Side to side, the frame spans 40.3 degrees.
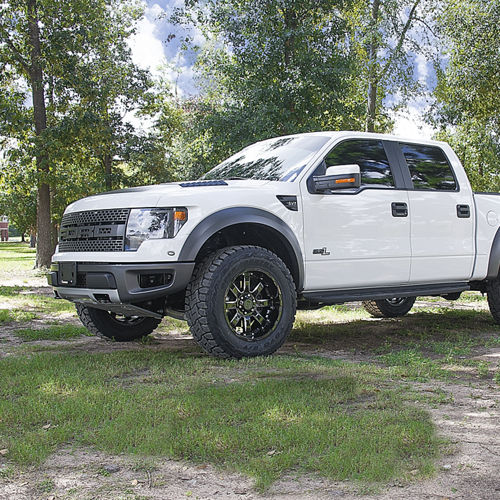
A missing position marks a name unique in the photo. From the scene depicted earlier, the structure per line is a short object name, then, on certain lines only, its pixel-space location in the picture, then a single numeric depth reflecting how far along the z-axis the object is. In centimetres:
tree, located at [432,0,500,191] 2127
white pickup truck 545
